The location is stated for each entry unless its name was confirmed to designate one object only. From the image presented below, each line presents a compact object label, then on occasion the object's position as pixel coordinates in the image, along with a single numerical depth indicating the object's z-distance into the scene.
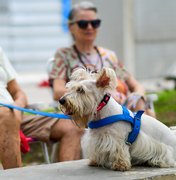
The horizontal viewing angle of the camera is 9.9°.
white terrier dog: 6.21
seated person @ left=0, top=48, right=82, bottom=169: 8.19
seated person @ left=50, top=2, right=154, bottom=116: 8.97
